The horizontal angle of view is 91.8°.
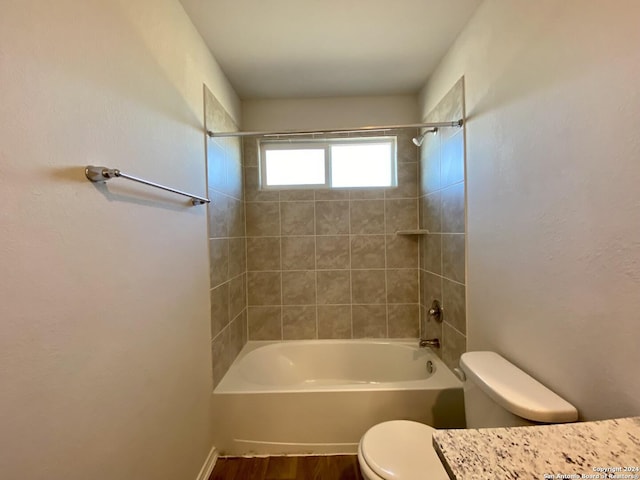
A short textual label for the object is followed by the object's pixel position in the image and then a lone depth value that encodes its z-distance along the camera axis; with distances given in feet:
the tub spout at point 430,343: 7.04
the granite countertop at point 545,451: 1.94
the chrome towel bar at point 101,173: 2.79
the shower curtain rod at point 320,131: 5.86
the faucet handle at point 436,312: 6.85
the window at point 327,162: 8.59
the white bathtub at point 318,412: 5.79
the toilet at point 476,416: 3.08
